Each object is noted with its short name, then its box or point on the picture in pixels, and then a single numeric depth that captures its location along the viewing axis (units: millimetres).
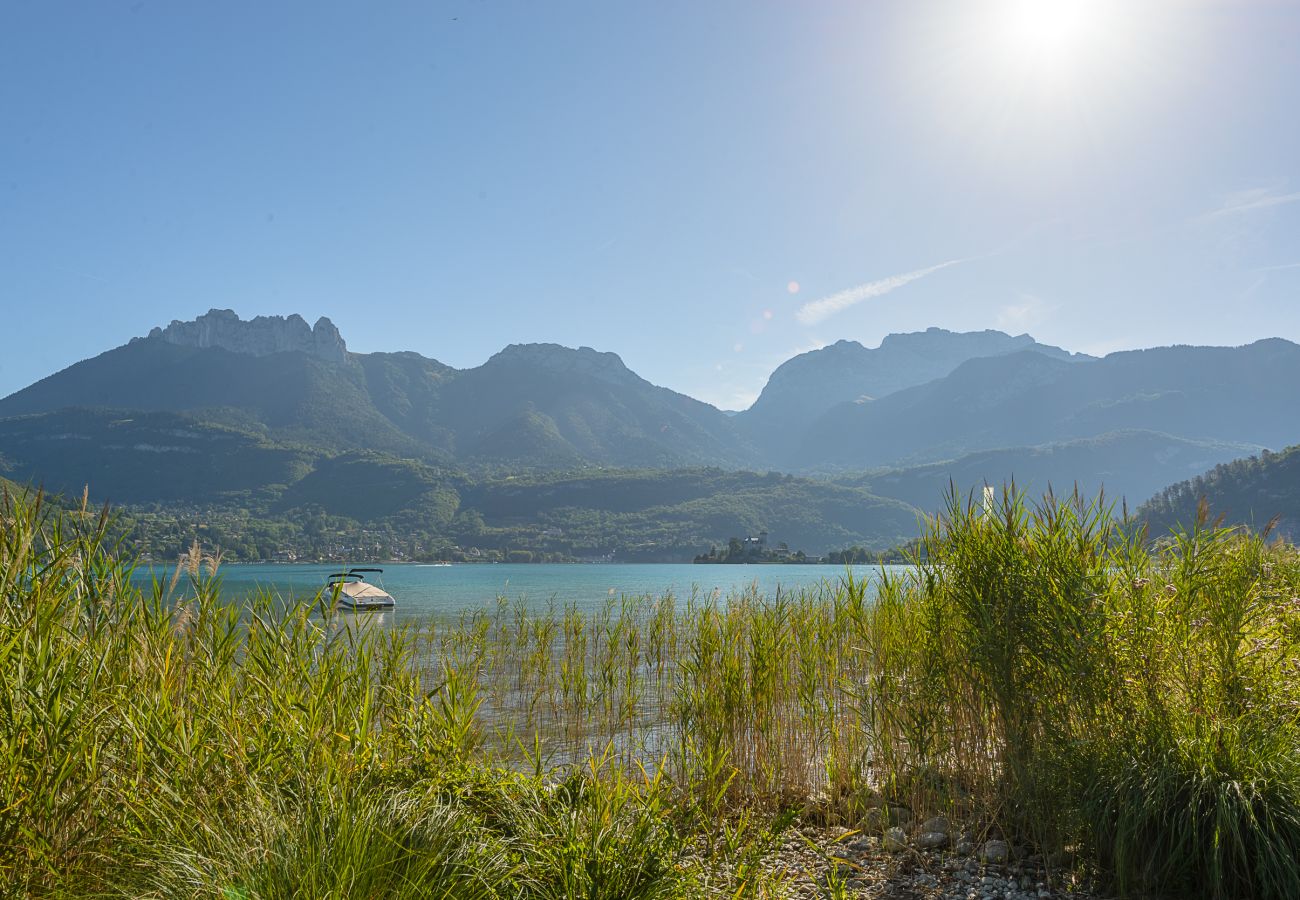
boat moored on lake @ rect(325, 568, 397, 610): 35497
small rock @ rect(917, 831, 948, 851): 5180
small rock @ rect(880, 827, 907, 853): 5164
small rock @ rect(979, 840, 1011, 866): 4781
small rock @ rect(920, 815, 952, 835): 5368
